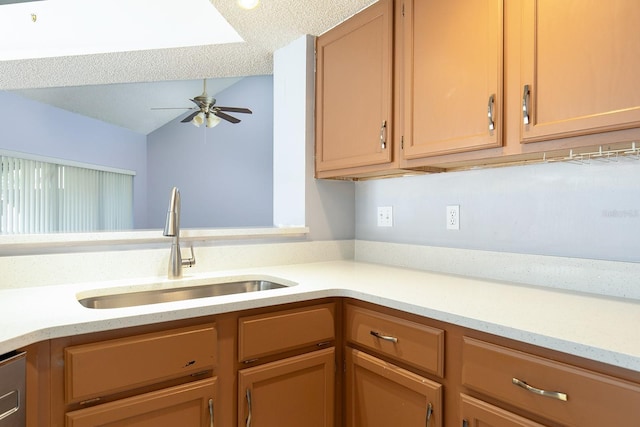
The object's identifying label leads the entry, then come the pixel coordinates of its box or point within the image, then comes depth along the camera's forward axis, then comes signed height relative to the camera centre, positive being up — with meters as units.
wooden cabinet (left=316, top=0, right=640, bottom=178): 1.10 +0.43
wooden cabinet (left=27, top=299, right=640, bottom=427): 0.92 -0.45
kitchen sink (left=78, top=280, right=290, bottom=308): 1.51 -0.33
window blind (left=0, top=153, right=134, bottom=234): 4.66 +0.18
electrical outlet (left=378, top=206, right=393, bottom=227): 2.07 -0.03
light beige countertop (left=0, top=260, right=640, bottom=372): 0.90 -0.27
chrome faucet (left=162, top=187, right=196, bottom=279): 1.63 -0.09
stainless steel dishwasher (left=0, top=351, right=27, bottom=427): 0.89 -0.40
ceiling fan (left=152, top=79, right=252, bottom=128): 4.64 +1.14
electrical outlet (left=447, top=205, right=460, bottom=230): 1.76 -0.03
